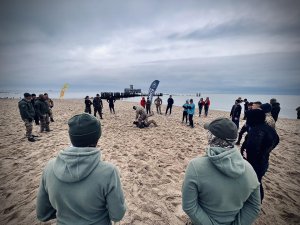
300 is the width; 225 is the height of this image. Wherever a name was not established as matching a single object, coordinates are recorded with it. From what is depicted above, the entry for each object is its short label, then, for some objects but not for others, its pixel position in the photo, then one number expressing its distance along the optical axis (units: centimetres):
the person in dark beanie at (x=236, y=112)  938
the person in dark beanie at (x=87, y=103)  1377
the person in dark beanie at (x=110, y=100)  1687
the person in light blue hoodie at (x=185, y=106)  1213
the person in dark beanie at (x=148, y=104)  1714
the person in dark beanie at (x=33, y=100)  1058
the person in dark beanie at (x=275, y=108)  815
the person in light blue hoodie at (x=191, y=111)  1170
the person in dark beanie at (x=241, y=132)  714
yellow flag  3203
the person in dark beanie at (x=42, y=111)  892
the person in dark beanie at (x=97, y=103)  1355
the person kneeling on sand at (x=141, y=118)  1101
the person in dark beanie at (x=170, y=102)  1803
